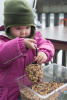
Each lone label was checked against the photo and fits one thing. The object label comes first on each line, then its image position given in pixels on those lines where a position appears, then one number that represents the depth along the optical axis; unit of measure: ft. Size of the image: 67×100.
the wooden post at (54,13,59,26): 10.10
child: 3.23
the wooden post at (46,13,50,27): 10.28
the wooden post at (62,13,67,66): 8.63
